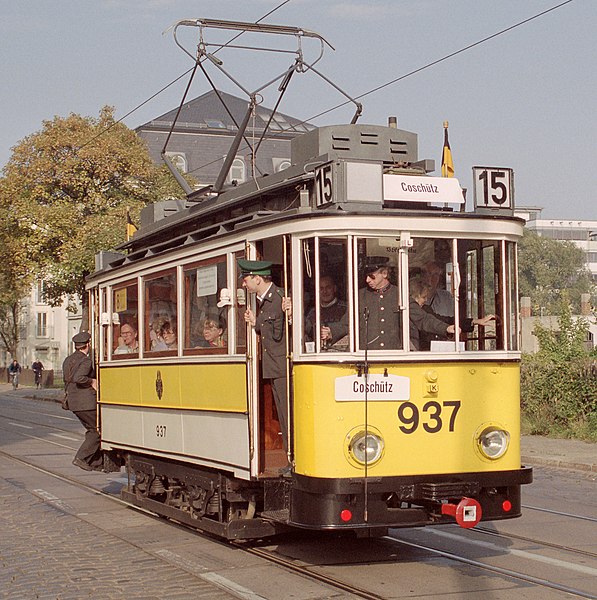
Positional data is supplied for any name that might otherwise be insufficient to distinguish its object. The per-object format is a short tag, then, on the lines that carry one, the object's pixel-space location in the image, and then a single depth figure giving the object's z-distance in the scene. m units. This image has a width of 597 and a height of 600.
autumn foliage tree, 40.53
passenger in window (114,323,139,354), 12.06
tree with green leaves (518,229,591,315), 107.06
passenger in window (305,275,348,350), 8.52
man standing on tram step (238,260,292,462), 8.85
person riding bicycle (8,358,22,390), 64.81
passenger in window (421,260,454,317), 8.78
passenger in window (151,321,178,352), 10.82
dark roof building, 72.31
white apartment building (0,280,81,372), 91.69
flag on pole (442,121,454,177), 9.45
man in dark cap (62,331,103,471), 13.63
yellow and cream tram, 8.34
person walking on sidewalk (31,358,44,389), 62.39
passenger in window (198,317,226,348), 9.74
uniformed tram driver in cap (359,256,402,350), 8.52
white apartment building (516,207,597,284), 155.00
